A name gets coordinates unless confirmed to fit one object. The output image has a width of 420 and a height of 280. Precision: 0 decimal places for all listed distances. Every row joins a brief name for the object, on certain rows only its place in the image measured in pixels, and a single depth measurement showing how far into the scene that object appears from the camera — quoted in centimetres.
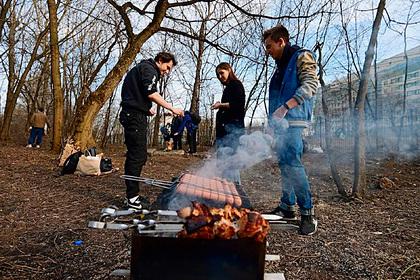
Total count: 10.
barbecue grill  164
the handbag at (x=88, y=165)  630
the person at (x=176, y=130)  1252
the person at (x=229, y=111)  442
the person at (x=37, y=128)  1338
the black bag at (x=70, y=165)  644
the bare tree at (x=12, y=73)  1529
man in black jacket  369
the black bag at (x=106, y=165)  660
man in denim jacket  289
